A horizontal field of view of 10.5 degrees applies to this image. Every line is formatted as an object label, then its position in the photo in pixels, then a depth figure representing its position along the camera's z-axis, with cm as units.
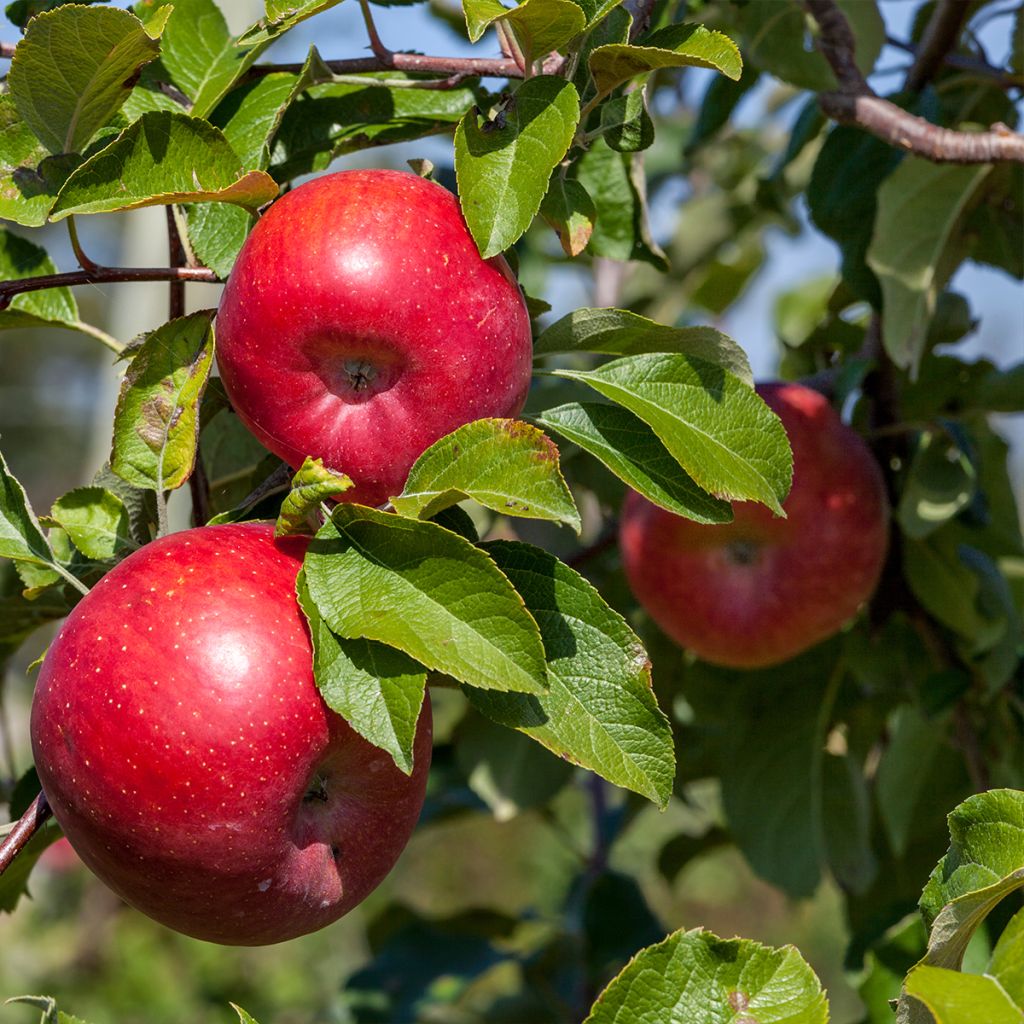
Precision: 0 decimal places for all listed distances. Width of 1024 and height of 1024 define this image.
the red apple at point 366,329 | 133
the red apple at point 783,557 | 157
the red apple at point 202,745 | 130
